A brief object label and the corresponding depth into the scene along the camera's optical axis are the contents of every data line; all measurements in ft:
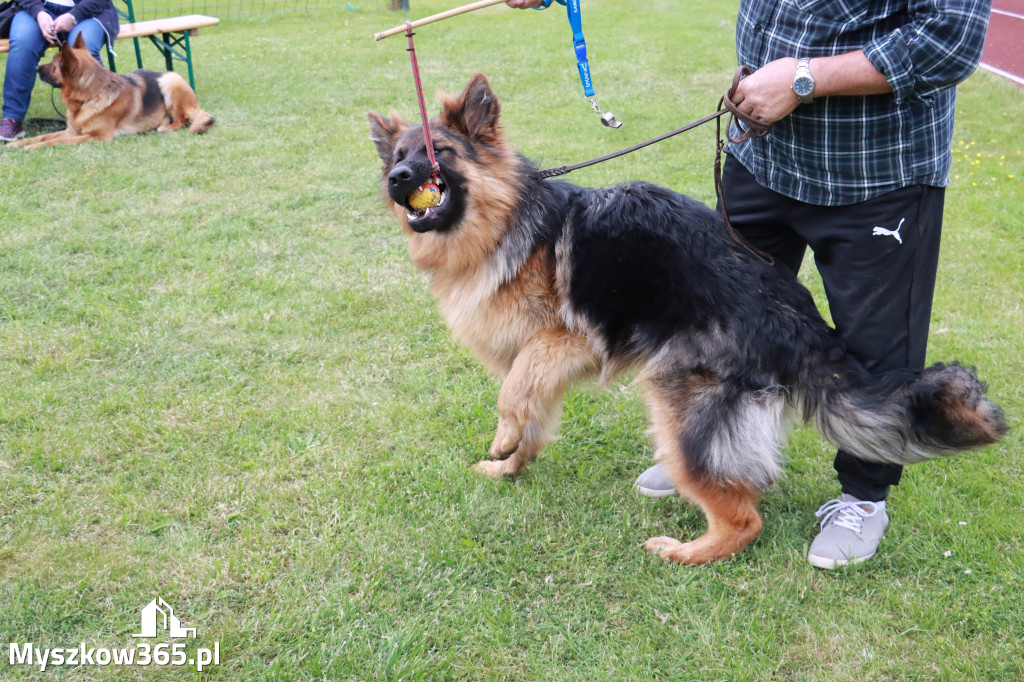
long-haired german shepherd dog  8.56
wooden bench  32.27
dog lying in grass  27.12
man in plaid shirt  7.32
